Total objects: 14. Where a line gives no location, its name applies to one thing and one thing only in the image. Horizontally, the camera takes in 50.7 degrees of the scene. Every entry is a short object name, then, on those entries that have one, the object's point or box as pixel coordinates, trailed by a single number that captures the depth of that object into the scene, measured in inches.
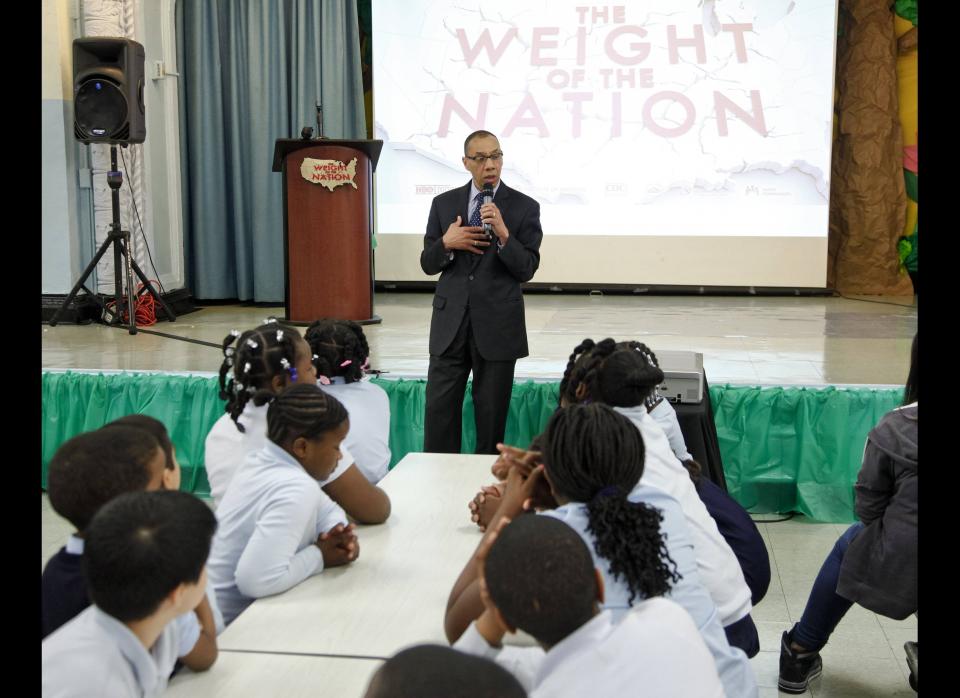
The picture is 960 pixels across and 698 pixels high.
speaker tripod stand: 215.2
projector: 125.0
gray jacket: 83.2
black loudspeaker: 211.3
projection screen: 280.1
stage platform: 140.1
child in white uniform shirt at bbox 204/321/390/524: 86.4
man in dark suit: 134.0
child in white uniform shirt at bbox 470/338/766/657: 69.9
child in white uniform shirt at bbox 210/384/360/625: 64.5
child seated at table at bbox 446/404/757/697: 50.8
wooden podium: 233.3
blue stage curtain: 287.3
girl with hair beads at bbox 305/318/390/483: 104.5
